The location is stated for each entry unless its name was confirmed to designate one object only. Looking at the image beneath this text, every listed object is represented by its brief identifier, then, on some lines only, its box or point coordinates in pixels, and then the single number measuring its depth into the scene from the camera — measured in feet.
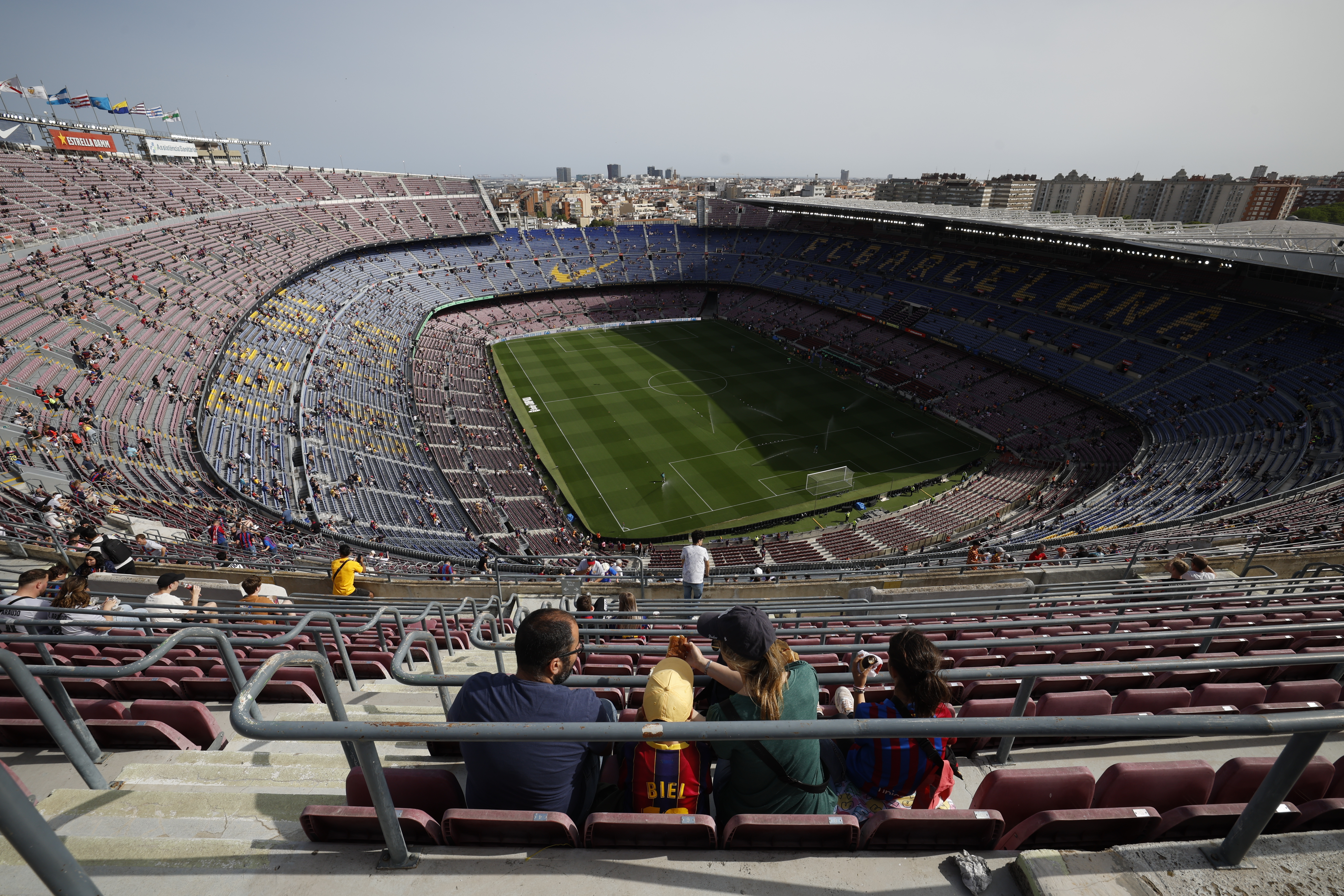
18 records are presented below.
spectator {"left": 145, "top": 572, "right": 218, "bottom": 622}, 25.45
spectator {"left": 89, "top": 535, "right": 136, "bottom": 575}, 41.16
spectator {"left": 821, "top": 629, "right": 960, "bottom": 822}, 11.27
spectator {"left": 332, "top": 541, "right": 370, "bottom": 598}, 37.99
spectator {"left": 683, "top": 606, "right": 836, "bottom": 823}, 10.37
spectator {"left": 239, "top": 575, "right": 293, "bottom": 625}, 29.81
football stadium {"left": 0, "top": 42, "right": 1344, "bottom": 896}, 9.71
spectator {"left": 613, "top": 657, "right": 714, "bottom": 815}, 10.53
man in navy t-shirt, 10.18
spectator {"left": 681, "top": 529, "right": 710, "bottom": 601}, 39.68
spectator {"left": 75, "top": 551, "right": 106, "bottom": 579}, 24.31
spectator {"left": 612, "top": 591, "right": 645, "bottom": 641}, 29.84
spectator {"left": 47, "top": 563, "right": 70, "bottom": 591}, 27.73
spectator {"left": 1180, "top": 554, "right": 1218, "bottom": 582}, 32.86
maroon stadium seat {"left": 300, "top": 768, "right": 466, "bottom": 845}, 9.67
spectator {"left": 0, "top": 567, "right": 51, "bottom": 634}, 21.59
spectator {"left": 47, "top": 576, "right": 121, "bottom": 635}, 21.17
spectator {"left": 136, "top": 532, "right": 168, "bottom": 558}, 46.57
